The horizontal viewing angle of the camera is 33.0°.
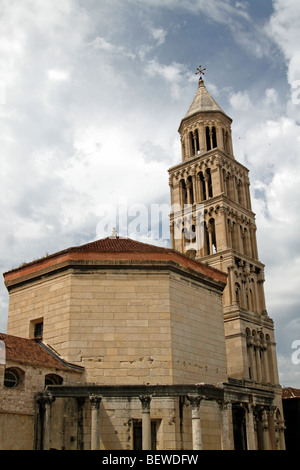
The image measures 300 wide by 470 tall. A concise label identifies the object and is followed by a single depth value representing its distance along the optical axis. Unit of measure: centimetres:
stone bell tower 4734
